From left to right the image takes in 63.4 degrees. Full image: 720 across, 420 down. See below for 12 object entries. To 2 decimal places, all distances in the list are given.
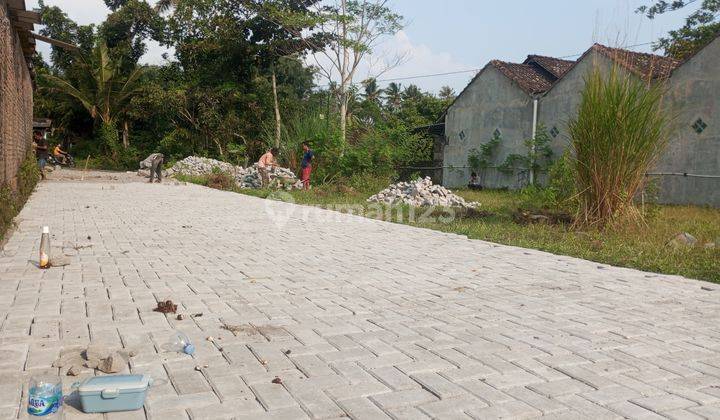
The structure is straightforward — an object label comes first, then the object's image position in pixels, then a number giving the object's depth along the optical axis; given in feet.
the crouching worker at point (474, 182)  73.42
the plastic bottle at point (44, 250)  17.75
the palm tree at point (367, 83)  83.59
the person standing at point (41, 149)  66.95
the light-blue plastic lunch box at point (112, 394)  8.11
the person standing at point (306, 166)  58.35
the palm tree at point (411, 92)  160.32
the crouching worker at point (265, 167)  59.88
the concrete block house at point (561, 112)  30.68
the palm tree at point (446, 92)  170.19
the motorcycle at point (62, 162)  91.95
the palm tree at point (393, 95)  162.93
